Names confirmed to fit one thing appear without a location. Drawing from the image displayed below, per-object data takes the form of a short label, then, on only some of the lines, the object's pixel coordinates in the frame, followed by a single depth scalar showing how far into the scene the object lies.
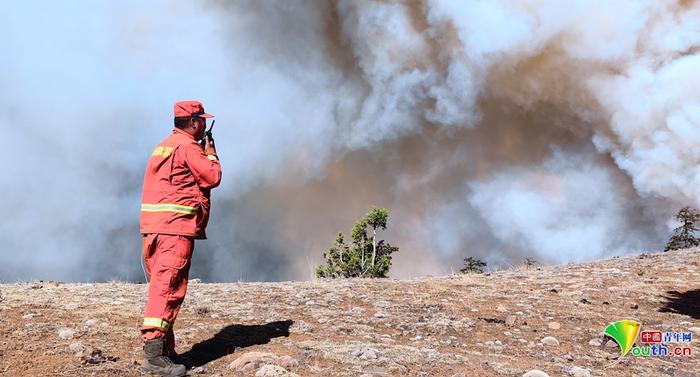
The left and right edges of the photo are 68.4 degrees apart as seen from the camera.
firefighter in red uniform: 4.55
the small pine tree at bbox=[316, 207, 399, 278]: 27.52
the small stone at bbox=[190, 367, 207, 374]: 4.74
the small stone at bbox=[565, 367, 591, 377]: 4.88
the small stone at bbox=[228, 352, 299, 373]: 4.78
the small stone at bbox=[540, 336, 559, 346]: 6.11
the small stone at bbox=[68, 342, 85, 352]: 5.16
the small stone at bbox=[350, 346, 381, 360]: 5.22
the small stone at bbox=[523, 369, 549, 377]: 4.66
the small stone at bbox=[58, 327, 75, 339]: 5.67
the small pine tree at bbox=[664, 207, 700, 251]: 24.25
